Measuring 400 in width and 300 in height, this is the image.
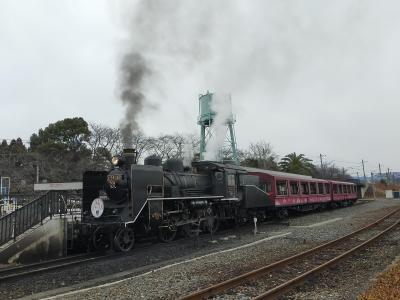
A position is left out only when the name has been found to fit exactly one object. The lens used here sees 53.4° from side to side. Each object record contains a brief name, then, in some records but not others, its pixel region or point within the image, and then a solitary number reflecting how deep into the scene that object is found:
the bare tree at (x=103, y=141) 46.50
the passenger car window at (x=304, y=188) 27.64
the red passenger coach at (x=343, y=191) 36.13
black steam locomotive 12.72
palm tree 74.31
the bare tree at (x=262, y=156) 74.61
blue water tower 28.01
